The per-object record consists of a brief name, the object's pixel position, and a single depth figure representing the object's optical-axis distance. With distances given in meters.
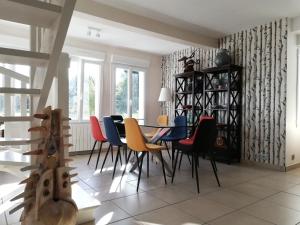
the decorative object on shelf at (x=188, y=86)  5.24
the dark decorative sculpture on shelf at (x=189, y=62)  5.24
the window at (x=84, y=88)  5.12
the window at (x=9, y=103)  2.28
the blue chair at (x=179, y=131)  4.24
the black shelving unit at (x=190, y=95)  5.07
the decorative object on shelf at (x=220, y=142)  4.42
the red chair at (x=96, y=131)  3.90
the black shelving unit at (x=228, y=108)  4.34
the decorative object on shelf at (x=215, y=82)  4.62
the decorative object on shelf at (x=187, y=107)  5.21
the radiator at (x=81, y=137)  4.97
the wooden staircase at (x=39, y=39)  1.35
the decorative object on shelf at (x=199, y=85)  5.09
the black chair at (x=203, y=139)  2.87
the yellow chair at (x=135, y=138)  2.94
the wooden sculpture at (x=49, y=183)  1.12
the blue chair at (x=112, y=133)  3.38
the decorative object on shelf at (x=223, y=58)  4.41
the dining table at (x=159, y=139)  3.49
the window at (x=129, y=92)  5.69
